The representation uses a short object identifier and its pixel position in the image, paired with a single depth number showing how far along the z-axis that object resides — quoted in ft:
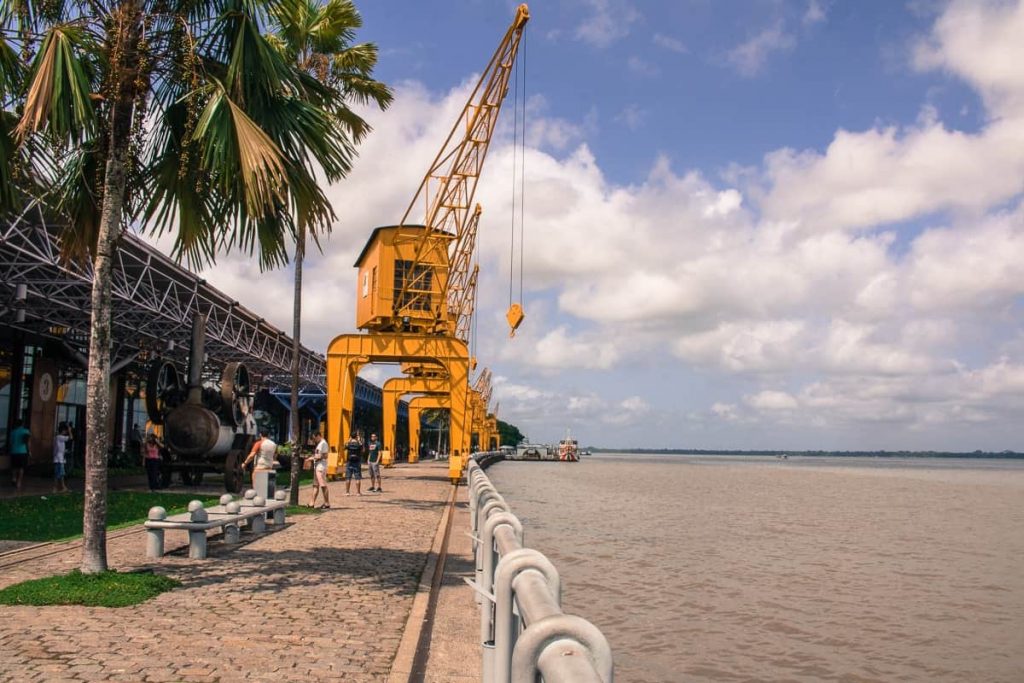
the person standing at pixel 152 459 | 76.89
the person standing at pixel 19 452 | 70.90
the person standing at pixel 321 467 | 66.43
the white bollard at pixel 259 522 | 48.36
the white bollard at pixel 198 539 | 37.47
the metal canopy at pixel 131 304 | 74.33
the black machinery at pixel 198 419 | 75.97
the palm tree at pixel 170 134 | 29.48
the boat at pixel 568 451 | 430.61
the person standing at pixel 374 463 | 88.79
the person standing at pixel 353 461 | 79.66
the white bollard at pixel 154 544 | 37.37
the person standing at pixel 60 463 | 73.56
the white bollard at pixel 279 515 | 52.90
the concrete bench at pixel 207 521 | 36.96
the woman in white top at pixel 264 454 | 54.75
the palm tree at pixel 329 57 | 66.03
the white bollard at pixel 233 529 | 43.01
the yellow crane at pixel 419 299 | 104.12
